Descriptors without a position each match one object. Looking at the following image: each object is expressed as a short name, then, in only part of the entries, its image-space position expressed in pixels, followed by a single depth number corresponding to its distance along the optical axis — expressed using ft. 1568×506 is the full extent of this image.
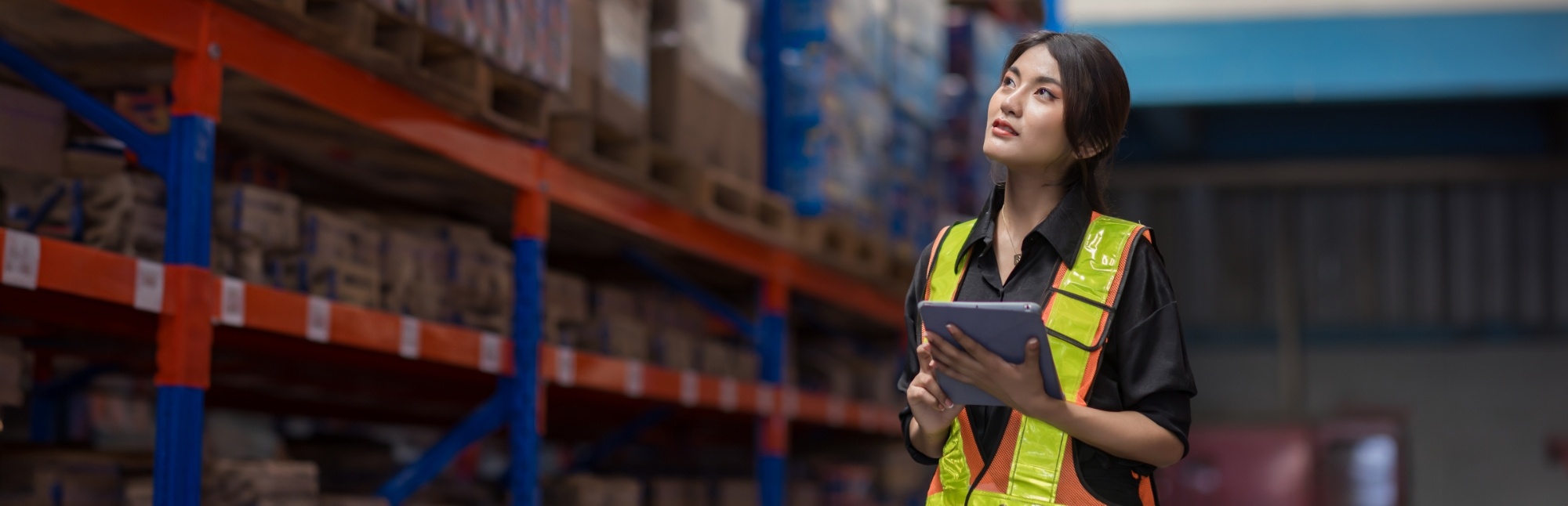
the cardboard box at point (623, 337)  19.16
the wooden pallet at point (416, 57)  12.63
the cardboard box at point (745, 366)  23.22
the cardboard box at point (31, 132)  11.75
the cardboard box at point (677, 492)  21.95
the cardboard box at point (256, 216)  12.83
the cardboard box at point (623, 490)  19.44
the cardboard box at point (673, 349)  20.71
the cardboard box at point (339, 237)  13.94
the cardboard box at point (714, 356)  22.06
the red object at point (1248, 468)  49.26
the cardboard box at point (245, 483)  12.81
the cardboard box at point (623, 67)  17.53
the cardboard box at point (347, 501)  14.25
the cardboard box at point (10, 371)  11.19
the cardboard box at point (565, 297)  18.04
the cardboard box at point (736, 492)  23.24
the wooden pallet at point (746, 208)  20.30
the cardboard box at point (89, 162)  12.39
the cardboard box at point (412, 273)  15.23
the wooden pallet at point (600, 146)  17.12
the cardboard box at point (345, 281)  14.02
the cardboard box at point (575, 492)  18.92
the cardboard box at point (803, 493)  26.53
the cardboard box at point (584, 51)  16.89
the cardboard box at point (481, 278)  16.26
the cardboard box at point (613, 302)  19.38
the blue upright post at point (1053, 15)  22.16
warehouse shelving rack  11.14
